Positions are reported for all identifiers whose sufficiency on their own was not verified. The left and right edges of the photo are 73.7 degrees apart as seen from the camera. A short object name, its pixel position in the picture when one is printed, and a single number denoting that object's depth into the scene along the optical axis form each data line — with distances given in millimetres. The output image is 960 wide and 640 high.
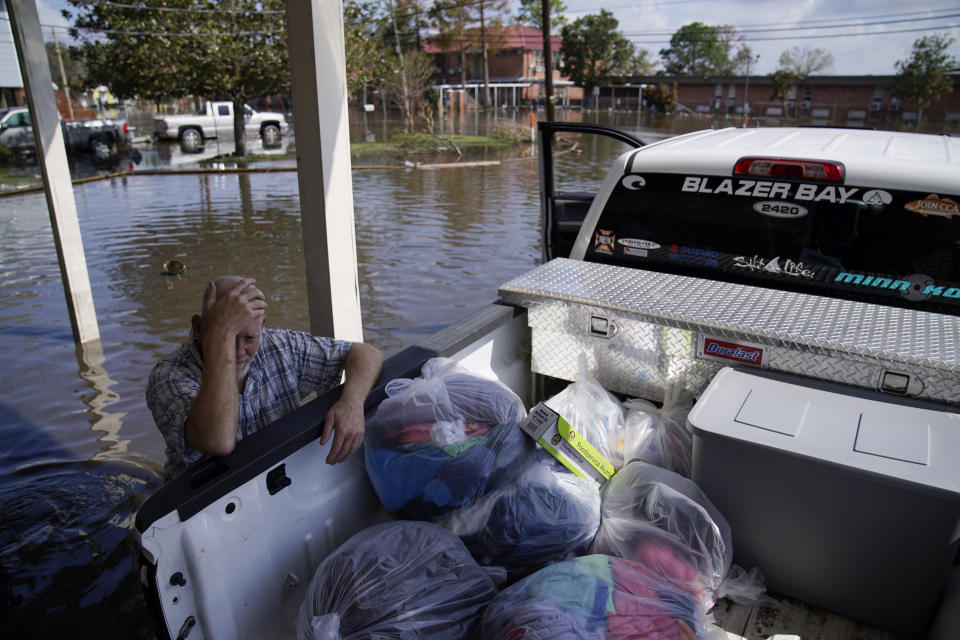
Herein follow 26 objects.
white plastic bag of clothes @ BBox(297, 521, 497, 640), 1573
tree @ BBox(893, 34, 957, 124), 51844
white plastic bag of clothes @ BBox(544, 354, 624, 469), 2580
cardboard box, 2219
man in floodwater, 1927
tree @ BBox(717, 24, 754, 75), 72625
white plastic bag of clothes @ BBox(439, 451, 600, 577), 2033
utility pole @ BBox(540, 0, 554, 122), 17812
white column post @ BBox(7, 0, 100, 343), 5669
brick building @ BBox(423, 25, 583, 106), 69188
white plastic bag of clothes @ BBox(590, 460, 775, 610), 1964
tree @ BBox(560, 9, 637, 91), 74312
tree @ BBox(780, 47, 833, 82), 59178
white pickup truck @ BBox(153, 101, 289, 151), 27391
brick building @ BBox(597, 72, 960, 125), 54250
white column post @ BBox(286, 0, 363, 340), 2971
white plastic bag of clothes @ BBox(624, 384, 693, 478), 2578
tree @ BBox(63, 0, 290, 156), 20641
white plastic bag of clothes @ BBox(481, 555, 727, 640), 1501
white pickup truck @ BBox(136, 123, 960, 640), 1767
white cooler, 1817
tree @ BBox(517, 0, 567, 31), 55128
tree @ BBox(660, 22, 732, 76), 103688
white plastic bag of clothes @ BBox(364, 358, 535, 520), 2021
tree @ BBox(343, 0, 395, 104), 24922
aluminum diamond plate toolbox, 2223
